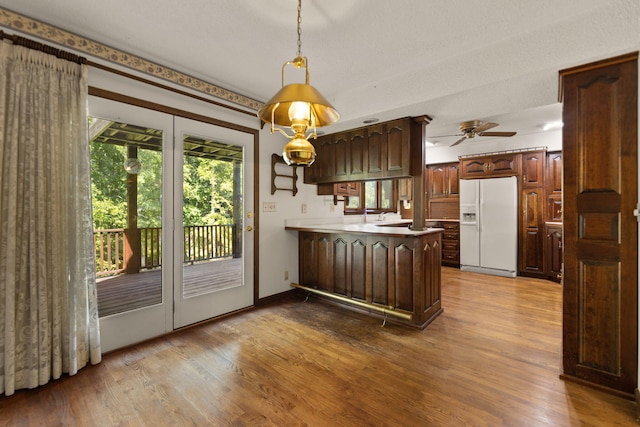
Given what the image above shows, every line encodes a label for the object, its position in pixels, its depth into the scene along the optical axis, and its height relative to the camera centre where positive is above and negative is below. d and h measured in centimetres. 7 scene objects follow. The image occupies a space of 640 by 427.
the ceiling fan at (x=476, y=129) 373 +110
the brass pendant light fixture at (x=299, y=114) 128 +51
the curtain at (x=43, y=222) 188 -7
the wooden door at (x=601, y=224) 186 -8
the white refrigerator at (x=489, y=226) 498 -24
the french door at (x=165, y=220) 245 -8
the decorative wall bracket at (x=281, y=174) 375 +52
